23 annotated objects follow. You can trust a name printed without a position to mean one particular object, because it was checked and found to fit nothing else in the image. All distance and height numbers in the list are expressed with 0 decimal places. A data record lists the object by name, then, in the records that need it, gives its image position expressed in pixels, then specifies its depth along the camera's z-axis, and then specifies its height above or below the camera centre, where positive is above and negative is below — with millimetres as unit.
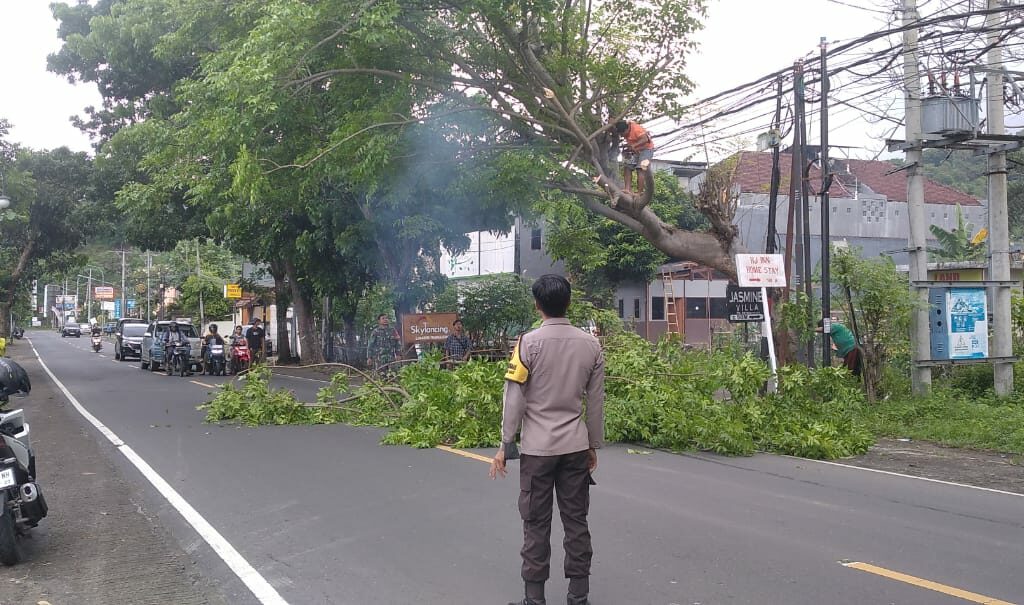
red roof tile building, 37781 +4693
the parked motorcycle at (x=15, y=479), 6016 -1069
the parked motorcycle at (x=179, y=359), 28453 -1177
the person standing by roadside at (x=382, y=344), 26170 -737
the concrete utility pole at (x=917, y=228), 14688 +1454
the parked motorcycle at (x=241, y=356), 28500 -1080
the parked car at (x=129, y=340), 39125 -717
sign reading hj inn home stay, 13422 +705
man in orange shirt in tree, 13758 +2690
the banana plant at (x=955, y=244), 25172 +2035
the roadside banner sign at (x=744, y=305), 17766 +236
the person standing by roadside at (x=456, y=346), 21609 -642
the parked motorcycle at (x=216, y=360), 28688 -1208
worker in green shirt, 15422 -562
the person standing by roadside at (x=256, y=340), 28016 -559
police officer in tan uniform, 4785 -643
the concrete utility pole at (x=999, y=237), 14977 +1316
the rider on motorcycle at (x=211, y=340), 29005 -566
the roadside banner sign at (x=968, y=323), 14938 -155
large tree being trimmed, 14289 +4190
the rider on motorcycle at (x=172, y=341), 29219 -585
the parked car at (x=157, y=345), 31156 -781
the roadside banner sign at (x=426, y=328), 23656 -207
